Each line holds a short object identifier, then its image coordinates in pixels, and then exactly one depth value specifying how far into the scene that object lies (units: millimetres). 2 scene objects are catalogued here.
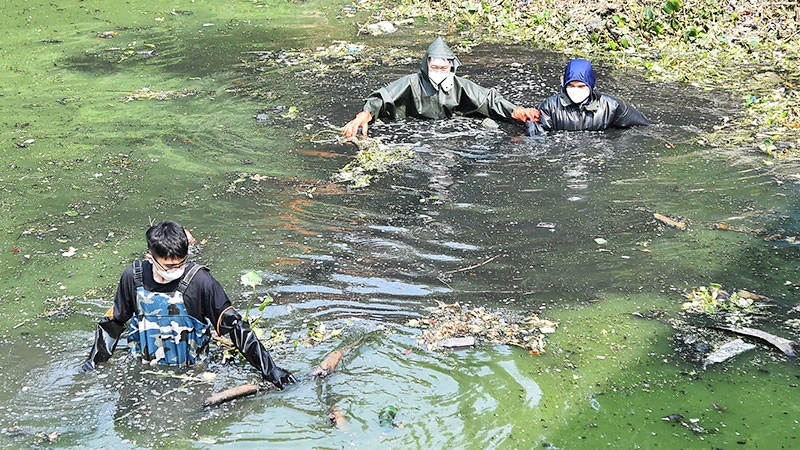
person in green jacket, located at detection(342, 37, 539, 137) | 9750
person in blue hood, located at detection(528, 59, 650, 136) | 9305
